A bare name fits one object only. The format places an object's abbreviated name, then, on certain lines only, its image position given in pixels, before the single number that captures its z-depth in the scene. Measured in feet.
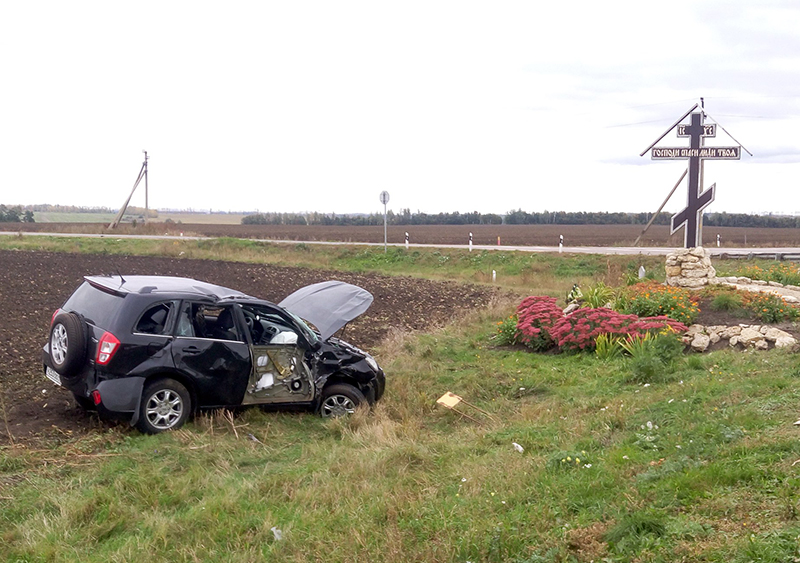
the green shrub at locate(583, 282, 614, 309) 49.34
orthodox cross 59.77
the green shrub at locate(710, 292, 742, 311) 45.24
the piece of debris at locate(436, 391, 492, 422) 29.68
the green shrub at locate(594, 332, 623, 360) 38.73
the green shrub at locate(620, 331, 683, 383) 31.89
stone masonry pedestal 54.24
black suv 24.64
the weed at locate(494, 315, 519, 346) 45.57
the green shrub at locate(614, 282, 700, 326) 43.11
